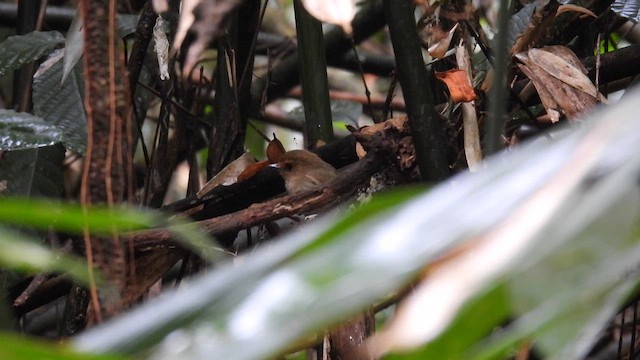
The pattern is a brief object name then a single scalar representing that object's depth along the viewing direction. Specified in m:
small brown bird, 9.54
